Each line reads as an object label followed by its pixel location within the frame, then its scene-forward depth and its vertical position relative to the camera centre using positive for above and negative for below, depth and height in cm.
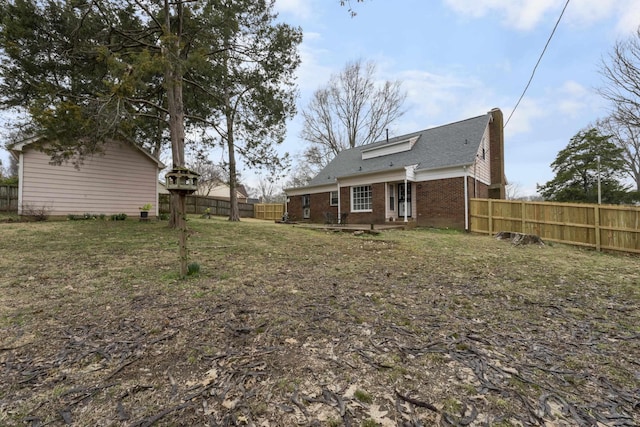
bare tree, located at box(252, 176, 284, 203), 5248 +391
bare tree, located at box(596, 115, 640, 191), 2342 +547
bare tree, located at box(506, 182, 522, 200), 4398 +292
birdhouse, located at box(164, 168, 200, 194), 401 +49
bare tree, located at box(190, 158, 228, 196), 3064 +468
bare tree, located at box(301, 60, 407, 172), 2689 +1033
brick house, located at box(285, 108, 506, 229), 1291 +167
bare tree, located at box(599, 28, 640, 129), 1112 +540
